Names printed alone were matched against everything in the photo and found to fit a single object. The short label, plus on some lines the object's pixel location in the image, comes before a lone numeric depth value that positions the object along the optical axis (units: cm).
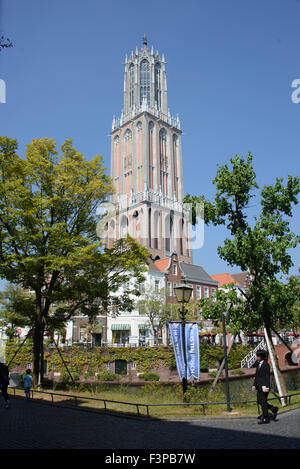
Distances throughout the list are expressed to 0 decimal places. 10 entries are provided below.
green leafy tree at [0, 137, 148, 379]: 1812
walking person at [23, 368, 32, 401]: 1474
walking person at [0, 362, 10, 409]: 1277
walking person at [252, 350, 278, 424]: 915
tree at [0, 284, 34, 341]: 4488
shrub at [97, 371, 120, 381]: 3181
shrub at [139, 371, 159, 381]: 3209
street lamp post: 1296
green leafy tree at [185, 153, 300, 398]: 1446
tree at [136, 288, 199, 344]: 4134
